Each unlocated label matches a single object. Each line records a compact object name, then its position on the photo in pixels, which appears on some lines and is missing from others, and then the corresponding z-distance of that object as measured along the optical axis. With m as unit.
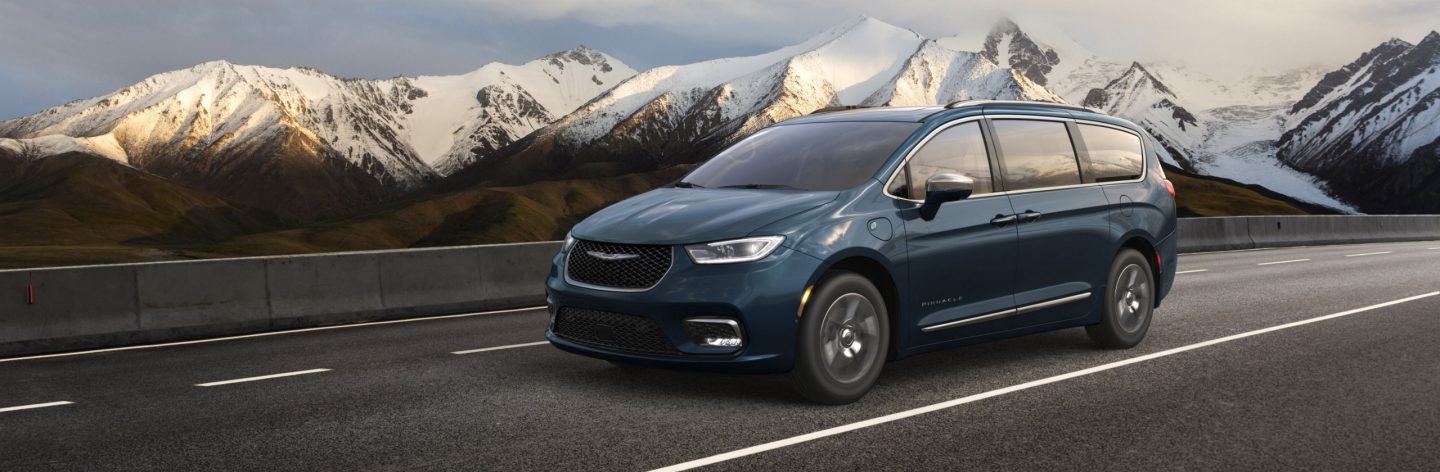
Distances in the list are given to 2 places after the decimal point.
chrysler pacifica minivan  6.30
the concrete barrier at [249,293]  10.55
